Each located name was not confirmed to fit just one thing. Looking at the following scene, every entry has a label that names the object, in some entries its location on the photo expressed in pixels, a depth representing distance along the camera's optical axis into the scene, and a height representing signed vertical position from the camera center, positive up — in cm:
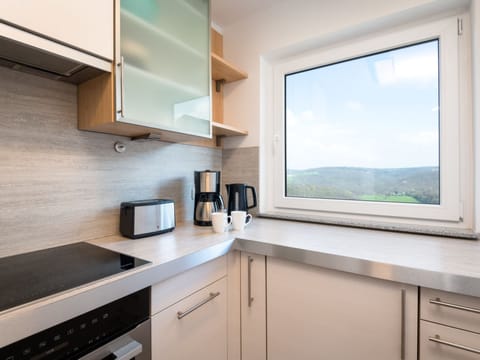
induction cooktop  61 -27
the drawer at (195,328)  84 -56
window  122 +28
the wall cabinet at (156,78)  97 +46
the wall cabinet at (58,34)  70 +46
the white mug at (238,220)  129 -21
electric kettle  154 -11
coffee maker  141 -10
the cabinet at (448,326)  71 -44
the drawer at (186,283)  83 -39
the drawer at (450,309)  72 -39
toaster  113 -18
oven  55 -39
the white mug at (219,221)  124 -21
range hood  76 +41
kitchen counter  57 -27
